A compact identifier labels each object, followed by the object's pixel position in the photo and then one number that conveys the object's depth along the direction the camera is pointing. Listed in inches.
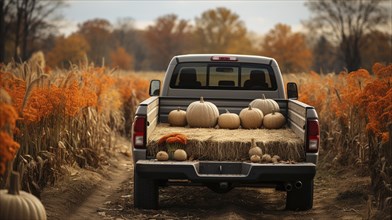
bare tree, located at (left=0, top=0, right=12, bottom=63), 1878.7
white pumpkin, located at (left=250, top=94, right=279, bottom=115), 416.8
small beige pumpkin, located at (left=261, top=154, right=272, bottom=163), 336.5
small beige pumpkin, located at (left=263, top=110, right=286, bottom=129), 405.7
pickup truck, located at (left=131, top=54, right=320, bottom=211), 336.2
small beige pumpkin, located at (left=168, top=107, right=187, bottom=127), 408.8
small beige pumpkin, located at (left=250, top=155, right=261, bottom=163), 333.7
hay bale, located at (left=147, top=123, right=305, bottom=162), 343.0
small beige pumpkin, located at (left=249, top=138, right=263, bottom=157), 335.9
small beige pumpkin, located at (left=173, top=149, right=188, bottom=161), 340.2
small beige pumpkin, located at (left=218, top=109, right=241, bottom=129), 404.8
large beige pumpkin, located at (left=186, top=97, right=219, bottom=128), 402.6
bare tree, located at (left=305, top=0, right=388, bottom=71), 2610.7
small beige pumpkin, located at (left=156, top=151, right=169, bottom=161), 341.7
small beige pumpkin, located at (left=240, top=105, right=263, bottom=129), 403.9
